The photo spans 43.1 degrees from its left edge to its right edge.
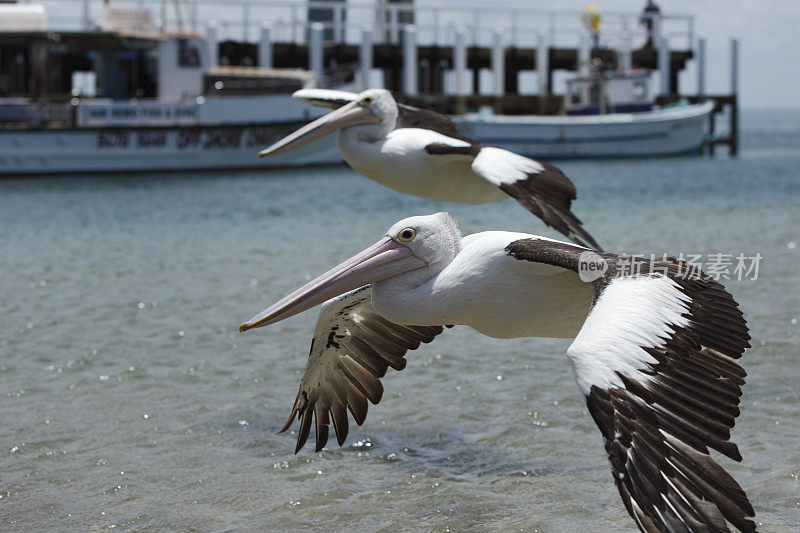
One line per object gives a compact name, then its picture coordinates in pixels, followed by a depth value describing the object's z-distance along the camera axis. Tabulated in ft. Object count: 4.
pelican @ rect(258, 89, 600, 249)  23.45
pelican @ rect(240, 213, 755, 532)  11.14
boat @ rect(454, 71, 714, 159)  122.83
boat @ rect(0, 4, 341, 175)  101.45
